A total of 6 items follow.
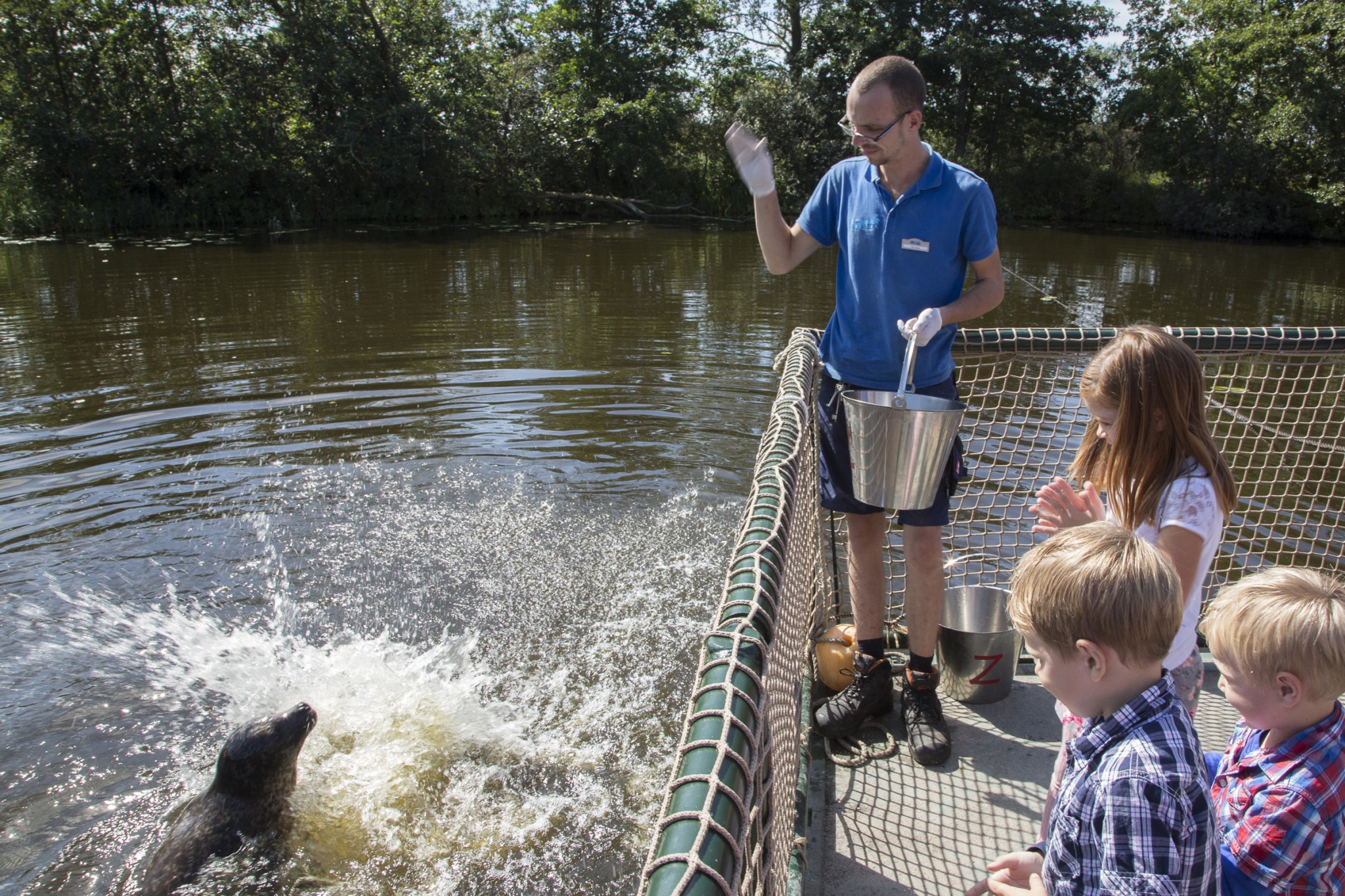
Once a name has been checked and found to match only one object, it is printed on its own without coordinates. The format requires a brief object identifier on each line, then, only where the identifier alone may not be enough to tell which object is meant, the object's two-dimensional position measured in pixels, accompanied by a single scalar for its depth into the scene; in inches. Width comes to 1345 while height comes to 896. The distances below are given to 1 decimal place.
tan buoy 123.7
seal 123.3
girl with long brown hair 81.7
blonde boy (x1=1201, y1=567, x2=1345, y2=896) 58.0
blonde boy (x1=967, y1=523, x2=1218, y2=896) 53.7
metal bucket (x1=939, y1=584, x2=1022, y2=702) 116.6
